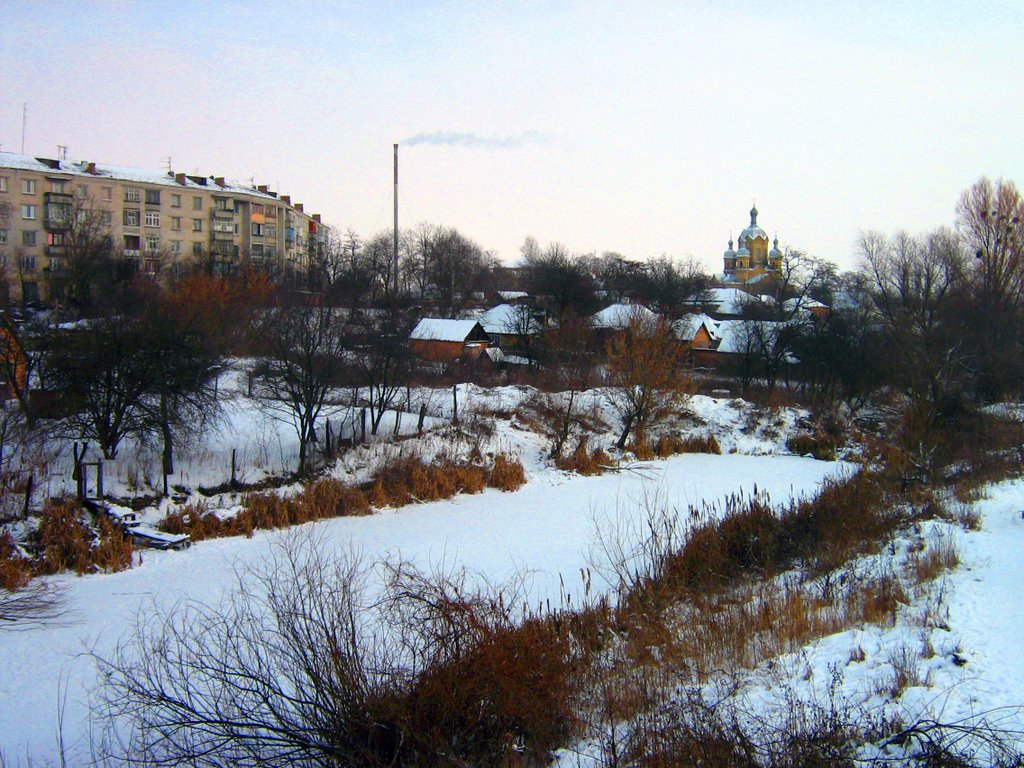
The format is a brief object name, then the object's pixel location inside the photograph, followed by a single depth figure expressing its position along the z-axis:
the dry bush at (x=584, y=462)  20.08
